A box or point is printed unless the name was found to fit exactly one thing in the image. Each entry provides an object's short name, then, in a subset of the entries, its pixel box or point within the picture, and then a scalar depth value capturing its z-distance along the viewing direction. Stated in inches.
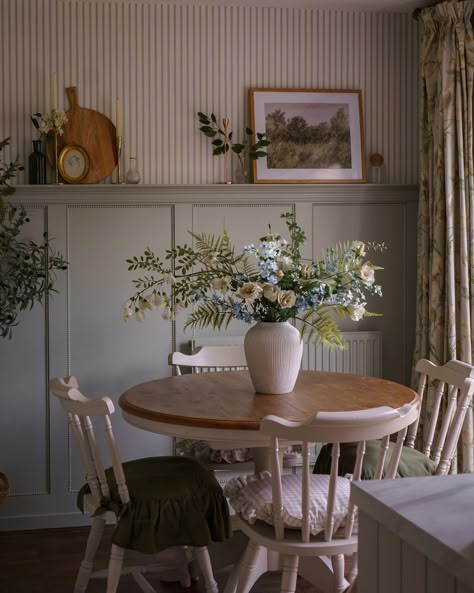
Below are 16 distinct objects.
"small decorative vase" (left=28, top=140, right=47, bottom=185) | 161.8
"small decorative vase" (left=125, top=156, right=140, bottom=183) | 164.6
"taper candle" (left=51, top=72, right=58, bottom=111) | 157.8
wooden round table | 101.6
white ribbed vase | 115.2
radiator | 172.7
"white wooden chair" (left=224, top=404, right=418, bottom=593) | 91.9
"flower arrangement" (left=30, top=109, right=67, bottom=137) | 158.6
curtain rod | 167.7
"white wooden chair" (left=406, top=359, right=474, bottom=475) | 110.9
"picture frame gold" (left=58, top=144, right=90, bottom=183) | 163.9
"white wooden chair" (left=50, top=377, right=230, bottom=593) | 102.8
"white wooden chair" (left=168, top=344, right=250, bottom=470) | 145.6
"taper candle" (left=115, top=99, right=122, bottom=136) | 162.7
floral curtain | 157.6
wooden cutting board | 164.9
